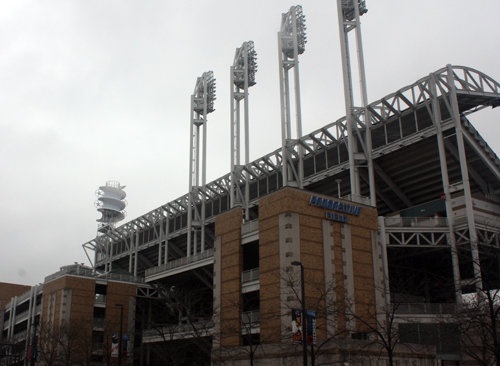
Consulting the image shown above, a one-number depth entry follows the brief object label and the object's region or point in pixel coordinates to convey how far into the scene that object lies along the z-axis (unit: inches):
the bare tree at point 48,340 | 2245.6
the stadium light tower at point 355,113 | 2162.9
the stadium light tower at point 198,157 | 3097.9
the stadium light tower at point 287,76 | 2464.3
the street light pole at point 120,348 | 1761.2
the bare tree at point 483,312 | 1009.3
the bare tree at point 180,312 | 2333.9
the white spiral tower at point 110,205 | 5182.1
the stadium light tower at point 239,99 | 2817.4
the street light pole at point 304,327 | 1070.1
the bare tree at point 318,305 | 1567.4
